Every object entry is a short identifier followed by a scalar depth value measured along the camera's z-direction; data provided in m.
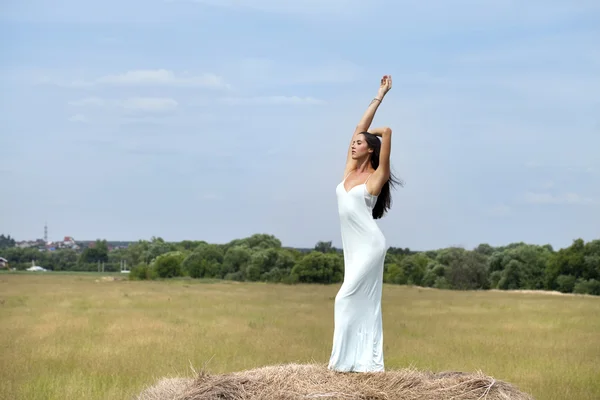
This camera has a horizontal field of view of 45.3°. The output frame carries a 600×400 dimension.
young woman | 8.48
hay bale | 7.50
